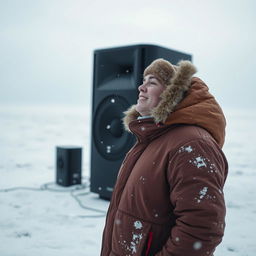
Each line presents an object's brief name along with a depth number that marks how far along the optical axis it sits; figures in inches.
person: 30.4
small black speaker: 118.1
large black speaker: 91.7
